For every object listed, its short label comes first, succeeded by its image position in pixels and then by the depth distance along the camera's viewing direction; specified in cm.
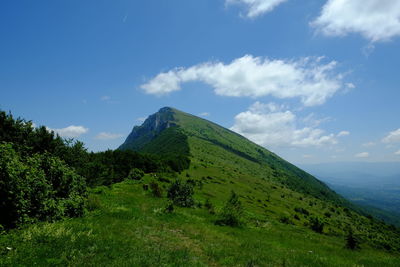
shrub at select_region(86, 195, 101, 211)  1784
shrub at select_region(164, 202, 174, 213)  2189
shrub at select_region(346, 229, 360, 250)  2173
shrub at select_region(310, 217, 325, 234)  4091
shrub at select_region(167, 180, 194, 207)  2909
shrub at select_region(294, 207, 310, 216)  6456
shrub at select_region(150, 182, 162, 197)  3209
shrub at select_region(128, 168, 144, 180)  4632
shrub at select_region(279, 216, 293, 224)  4096
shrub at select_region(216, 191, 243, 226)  2216
